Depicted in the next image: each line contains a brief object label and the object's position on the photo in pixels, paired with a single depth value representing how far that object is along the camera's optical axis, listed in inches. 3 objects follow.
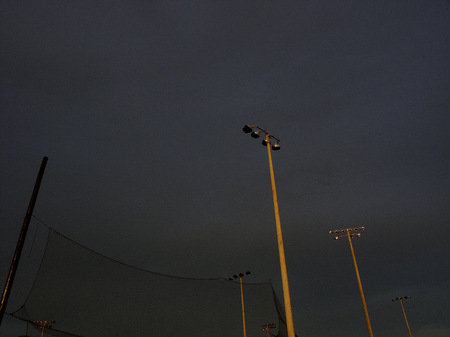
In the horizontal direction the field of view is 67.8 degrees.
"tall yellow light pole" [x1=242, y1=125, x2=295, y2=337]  341.1
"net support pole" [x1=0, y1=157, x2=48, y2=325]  351.6
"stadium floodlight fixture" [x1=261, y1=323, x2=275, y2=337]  1008.2
